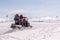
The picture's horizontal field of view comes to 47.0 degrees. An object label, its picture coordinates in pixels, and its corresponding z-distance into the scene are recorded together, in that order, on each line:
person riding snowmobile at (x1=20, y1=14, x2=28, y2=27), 8.93
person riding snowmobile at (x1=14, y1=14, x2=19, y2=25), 8.64
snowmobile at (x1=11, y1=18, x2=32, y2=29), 8.29
